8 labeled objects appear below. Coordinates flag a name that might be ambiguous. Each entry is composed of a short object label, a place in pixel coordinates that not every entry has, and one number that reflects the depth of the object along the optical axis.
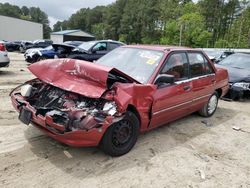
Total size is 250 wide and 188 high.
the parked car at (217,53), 10.06
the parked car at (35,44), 17.93
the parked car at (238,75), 5.73
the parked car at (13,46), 21.48
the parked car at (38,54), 9.77
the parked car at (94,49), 8.16
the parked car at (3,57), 6.96
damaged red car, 2.47
